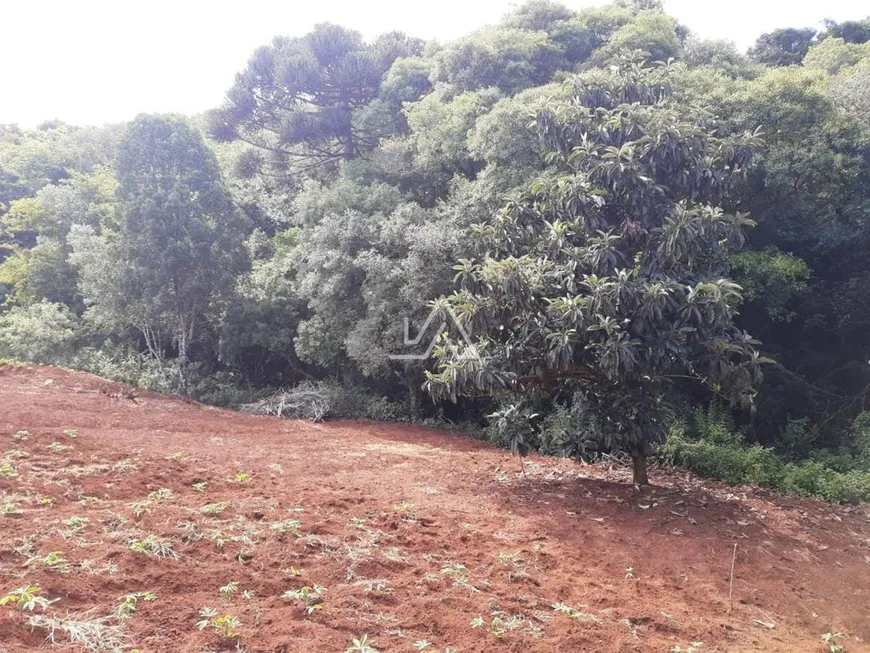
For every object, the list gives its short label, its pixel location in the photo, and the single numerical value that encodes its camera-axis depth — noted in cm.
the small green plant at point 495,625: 313
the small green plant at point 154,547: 350
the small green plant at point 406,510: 487
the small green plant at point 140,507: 411
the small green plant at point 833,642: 344
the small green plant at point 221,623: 279
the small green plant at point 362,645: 279
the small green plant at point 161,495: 460
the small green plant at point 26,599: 274
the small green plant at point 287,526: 414
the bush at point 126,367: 1312
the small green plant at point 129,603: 284
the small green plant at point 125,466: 519
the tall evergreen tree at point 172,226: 1247
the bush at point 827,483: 651
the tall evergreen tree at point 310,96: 1625
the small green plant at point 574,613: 341
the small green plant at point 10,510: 383
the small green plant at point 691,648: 318
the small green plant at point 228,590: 316
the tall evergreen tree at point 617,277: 538
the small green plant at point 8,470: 463
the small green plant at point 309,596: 317
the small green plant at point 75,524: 367
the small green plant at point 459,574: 365
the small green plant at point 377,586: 344
